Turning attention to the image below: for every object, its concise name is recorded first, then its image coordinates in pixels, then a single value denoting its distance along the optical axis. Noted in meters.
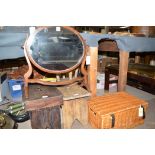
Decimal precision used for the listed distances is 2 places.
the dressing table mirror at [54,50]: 1.67
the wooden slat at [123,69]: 2.31
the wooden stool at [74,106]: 2.00
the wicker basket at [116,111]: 1.90
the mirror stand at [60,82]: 1.76
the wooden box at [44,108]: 1.76
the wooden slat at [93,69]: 1.96
